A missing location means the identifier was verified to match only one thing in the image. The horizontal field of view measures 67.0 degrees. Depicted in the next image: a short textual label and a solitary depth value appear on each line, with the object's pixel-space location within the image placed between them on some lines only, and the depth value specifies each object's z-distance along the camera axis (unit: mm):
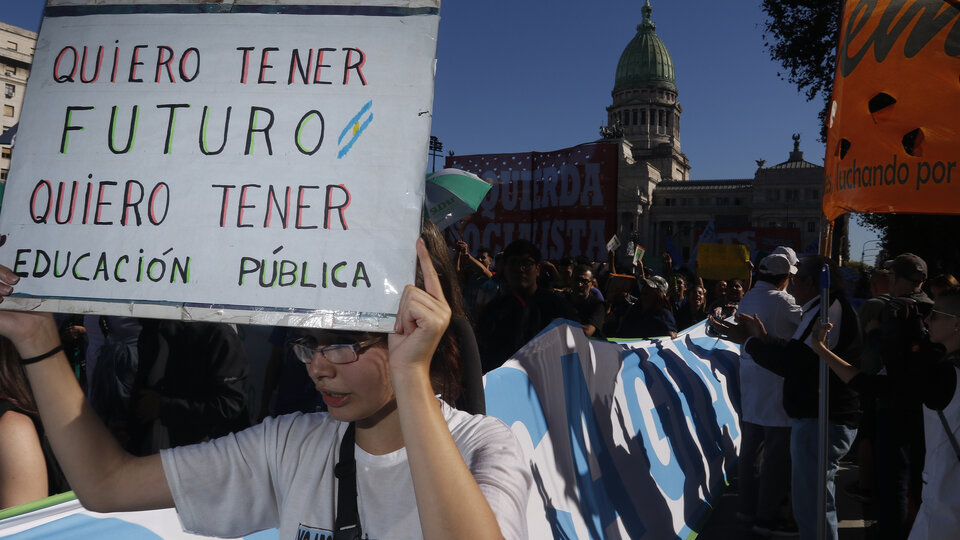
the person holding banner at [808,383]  4012
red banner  8031
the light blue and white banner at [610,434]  3100
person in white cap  4730
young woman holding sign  1381
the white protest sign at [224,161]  1362
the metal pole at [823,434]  3139
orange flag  3371
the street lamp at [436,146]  42881
